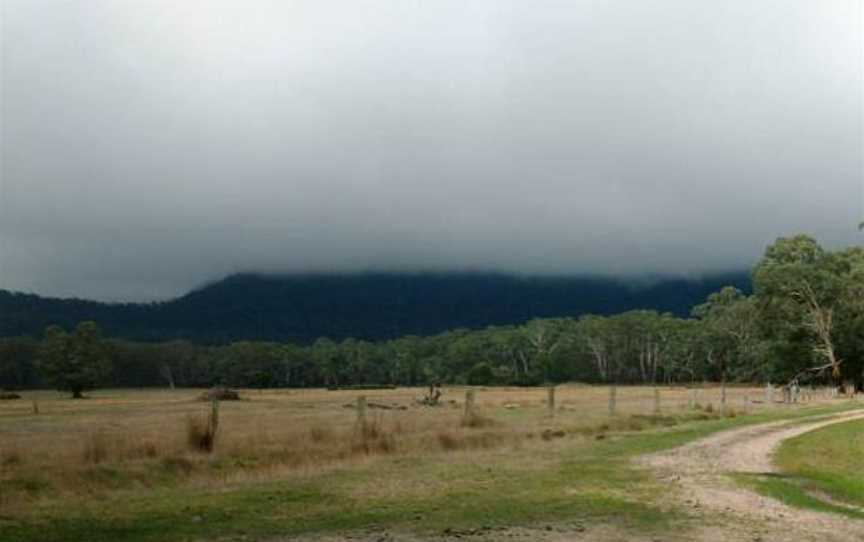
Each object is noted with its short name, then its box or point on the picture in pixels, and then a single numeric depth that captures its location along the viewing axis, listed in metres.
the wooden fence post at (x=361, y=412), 27.17
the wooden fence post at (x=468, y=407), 33.18
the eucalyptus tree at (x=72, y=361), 104.38
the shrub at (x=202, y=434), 24.58
